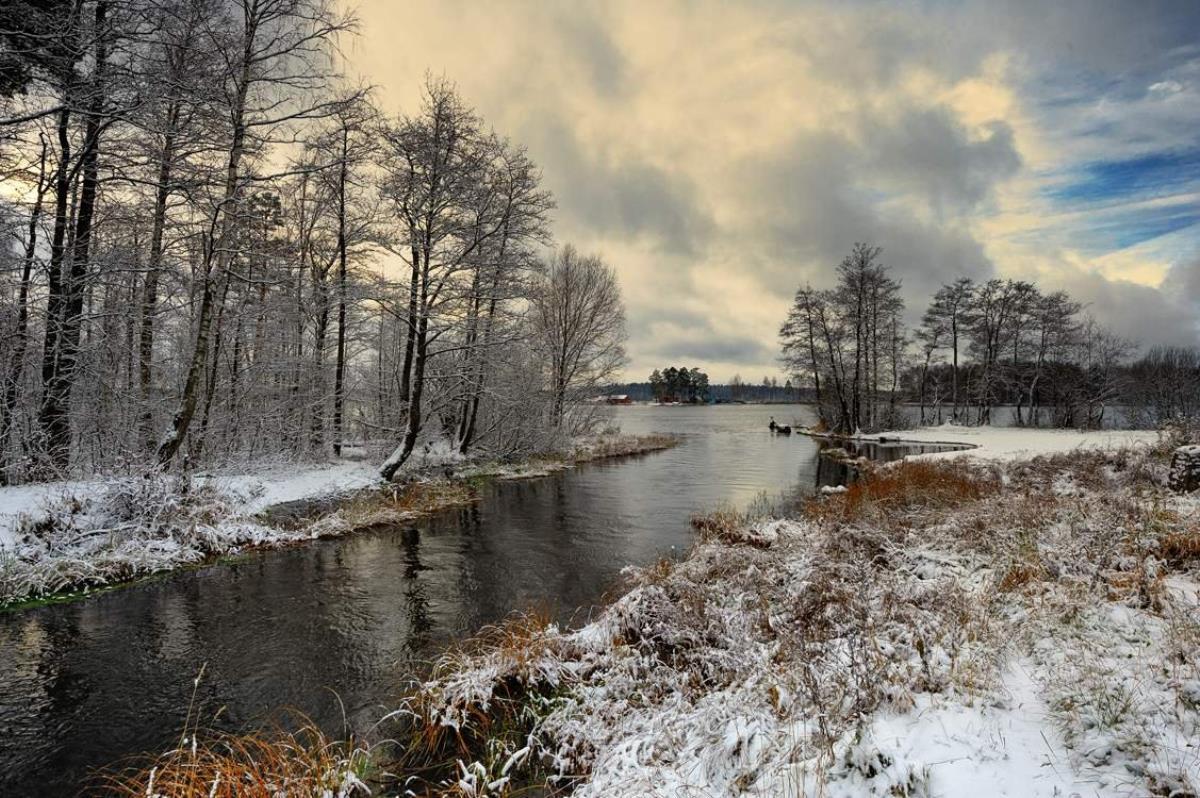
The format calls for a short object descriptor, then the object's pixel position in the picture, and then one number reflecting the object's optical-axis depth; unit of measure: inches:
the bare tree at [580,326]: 1288.1
